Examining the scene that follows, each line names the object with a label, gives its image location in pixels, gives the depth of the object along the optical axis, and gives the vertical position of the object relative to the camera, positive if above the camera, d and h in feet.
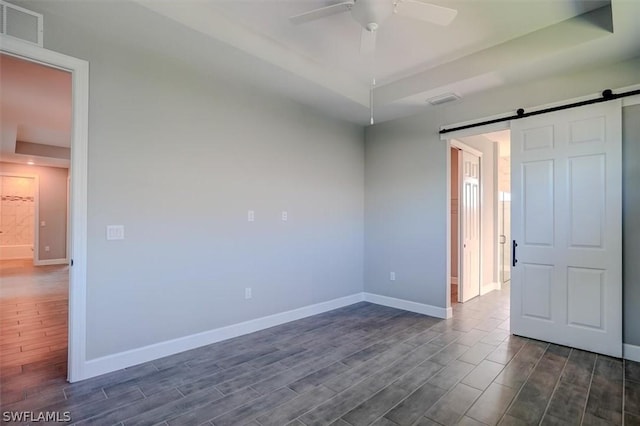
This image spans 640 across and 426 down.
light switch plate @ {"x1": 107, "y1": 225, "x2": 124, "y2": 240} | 8.96 -0.52
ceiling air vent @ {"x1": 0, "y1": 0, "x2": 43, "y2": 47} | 7.36 +4.56
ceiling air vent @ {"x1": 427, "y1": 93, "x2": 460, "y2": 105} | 12.61 +4.74
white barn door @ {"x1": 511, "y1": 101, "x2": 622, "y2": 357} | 9.99 -0.43
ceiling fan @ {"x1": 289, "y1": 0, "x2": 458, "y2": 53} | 7.04 +4.67
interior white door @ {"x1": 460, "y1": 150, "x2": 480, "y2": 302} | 17.07 -0.65
